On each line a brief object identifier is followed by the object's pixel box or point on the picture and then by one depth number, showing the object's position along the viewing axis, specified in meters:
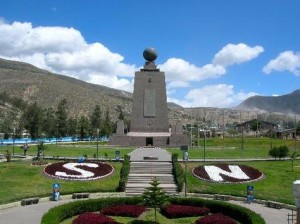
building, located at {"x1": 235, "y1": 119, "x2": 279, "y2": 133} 77.62
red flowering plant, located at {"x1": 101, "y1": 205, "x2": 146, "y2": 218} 13.25
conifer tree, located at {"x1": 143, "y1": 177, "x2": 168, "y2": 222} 11.45
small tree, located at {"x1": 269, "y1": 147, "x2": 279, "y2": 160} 22.90
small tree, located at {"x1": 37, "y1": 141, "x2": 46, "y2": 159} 21.74
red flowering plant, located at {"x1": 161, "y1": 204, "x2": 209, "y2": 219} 13.09
